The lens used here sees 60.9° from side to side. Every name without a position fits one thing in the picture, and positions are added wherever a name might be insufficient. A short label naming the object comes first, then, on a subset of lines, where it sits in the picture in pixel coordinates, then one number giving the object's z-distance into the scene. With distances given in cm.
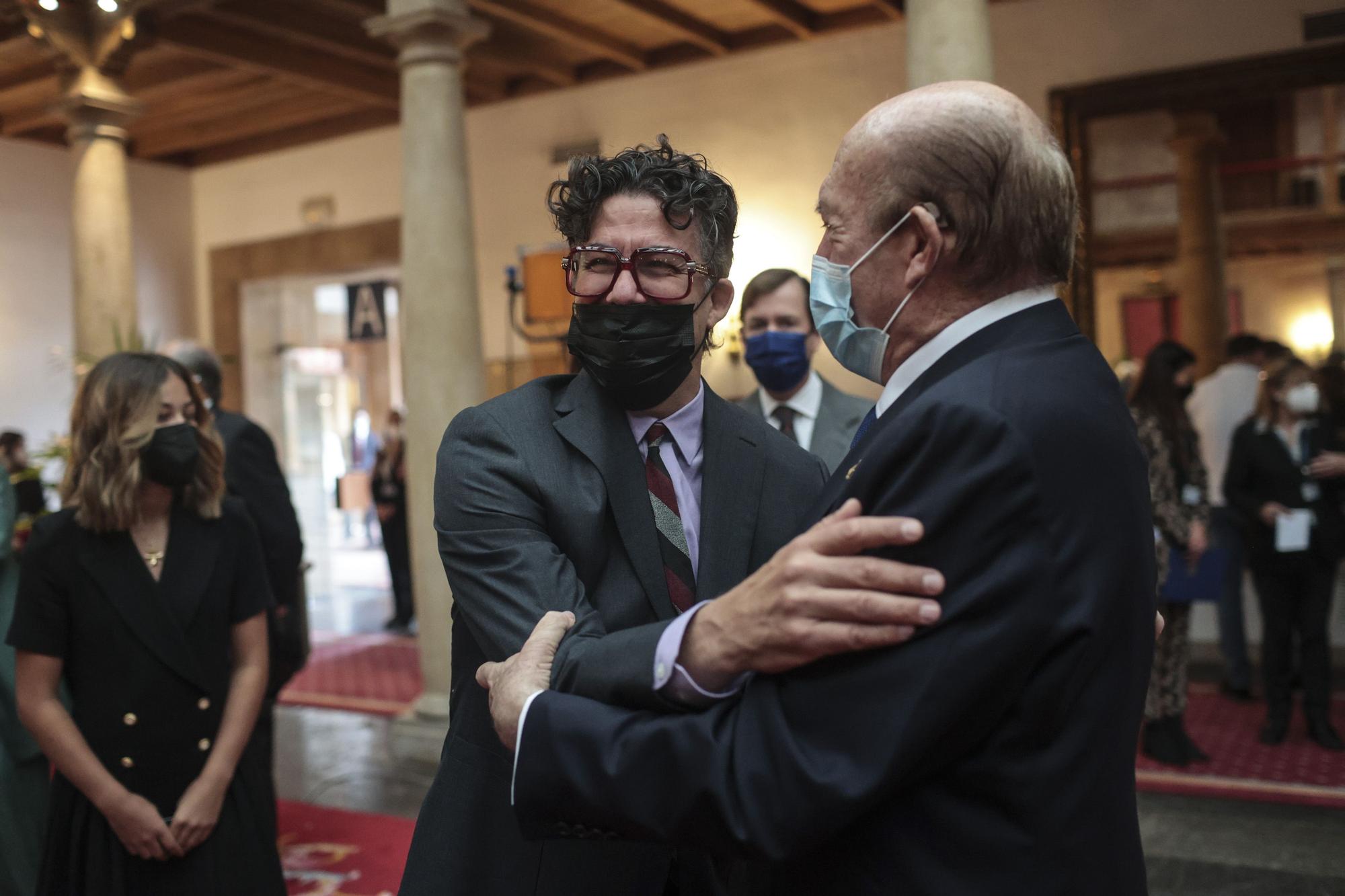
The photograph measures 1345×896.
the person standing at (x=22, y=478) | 632
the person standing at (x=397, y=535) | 960
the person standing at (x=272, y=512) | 392
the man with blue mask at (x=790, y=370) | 368
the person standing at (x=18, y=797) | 249
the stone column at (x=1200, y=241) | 802
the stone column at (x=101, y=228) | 716
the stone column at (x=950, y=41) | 435
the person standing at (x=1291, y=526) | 537
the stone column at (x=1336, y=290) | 1026
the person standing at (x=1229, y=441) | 631
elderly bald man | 99
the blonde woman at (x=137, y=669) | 224
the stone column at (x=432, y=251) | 551
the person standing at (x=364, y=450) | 1534
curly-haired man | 144
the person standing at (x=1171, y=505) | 507
